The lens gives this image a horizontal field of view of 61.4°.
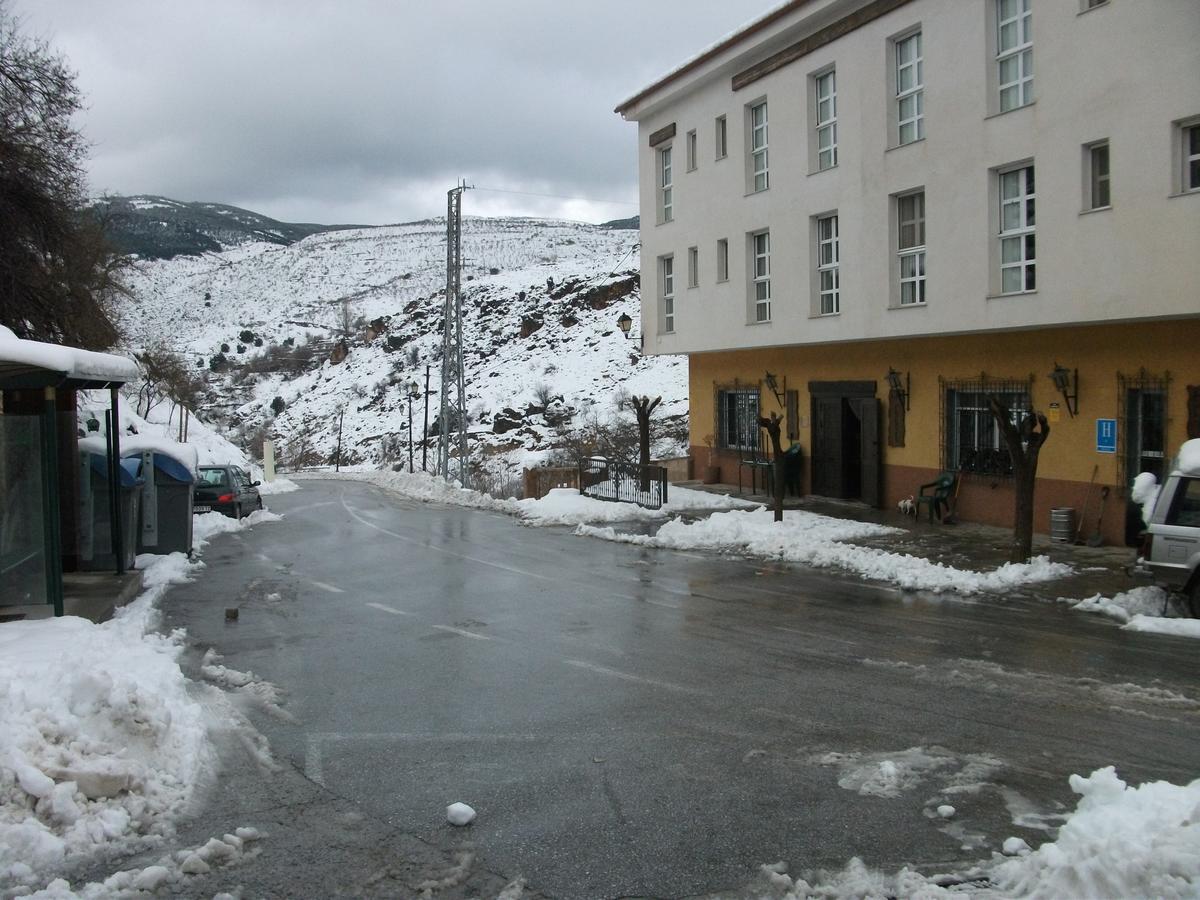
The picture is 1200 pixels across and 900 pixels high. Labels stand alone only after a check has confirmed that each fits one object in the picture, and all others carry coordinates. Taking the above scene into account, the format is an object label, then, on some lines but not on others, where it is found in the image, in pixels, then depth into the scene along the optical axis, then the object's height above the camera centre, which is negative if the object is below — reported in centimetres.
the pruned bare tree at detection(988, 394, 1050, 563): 1459 -95
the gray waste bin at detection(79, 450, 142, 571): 1405 -124
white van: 1064 -133
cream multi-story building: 1529 +339
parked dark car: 2498 -168
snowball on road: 552 -217
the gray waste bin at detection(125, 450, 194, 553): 1688 -131
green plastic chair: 2000 -165
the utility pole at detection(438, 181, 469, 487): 3616 +343
